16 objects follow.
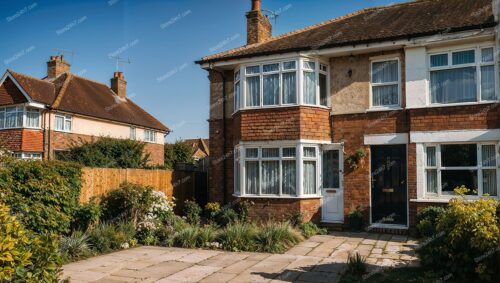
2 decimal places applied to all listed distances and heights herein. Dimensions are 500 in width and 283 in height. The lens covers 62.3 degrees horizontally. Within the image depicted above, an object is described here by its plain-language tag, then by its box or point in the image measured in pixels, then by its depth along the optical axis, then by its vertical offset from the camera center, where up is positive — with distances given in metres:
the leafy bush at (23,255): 4.79 -1.16
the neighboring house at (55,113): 23.38 +3.06
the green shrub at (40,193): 9.02 -0.68
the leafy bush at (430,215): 9.95 -1.44
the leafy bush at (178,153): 29.64 +0.71
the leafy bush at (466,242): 6.43 -1.31
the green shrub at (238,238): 10.25 -1.91
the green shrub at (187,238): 10.73 -1.97
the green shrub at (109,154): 19.05 +0.45
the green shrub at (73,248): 9.11 -1.91
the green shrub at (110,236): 10.08 -1.85
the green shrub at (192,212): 14.24 -1.72
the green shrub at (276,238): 10.03 -1.89
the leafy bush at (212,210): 13.90 -1.62
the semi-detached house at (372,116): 11.62 +1.42
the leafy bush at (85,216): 11.03 -1.41
